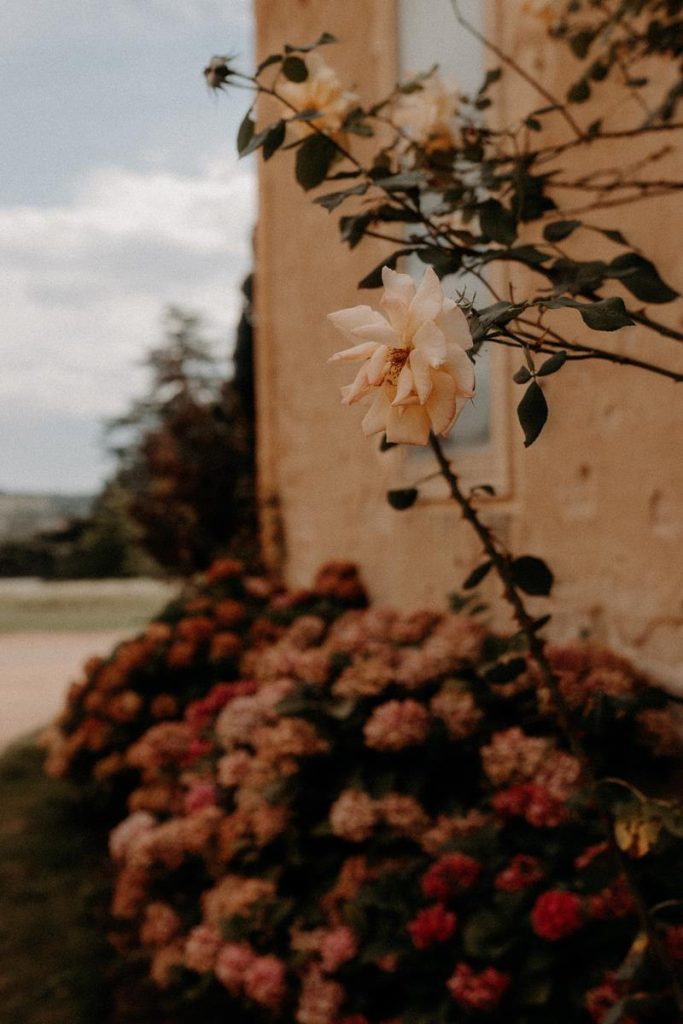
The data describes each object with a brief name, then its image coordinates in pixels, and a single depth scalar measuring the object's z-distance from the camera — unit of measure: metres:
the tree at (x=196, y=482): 6.70
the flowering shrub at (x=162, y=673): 4.27
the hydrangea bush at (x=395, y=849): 2.14
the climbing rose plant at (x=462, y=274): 0.94
